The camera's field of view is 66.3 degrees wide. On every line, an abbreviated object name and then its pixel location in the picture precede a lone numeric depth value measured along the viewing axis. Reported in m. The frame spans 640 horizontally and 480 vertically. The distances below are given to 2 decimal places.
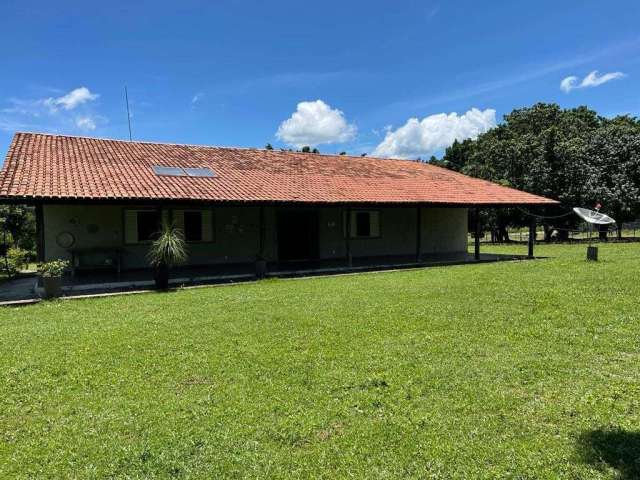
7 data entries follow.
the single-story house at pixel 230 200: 12.43
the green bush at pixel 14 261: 14.83
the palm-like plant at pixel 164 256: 11.56
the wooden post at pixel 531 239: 18.16
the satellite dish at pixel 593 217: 17.77
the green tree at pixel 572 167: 26.38
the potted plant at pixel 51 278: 10.20
